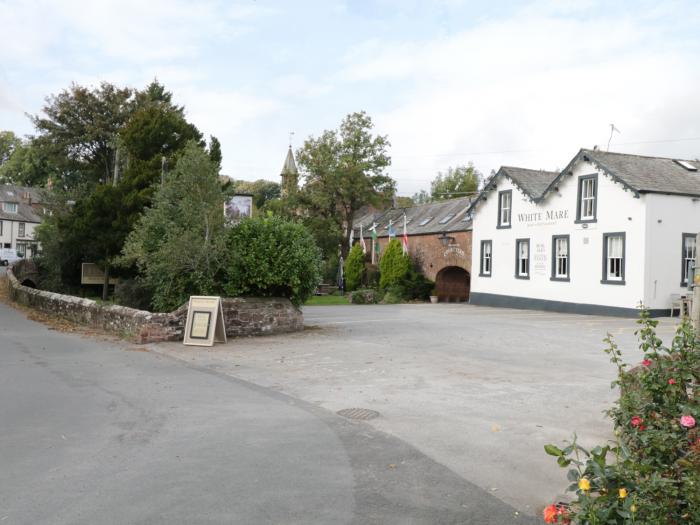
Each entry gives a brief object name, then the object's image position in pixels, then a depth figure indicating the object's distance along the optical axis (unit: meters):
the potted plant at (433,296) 39.16
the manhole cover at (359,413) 7.64
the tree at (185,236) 15.81
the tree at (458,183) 67.75
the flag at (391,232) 43.20
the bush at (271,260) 16.11
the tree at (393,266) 40.78
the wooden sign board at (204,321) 14.47
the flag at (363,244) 46.56
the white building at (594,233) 24.62
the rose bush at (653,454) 3.24
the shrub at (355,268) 45.38
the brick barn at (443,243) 38.12
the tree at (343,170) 45.81
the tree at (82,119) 34.69
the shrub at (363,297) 37.97
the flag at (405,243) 41.46
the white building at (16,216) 74.69
